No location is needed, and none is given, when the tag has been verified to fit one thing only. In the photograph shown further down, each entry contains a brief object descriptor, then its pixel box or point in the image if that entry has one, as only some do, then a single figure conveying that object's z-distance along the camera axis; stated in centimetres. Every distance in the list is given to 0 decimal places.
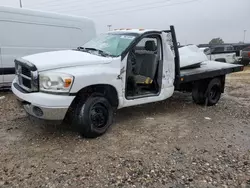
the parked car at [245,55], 1262
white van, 555
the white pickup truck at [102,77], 290
